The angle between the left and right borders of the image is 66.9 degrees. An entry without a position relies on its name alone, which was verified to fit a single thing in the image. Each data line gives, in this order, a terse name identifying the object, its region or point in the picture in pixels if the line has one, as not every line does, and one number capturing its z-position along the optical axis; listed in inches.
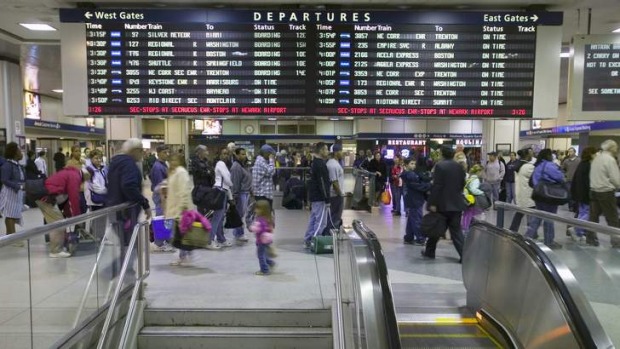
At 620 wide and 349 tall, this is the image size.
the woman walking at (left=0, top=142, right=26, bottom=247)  287.7
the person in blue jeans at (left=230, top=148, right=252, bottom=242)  299.6
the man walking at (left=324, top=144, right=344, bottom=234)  281.3
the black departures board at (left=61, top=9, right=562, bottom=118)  235.6
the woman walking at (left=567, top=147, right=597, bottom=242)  312.0
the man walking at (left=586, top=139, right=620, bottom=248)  290.0
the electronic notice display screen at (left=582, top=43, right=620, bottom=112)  248.4
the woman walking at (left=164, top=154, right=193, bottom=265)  236.7
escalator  114.8
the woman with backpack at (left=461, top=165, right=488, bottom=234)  298.8
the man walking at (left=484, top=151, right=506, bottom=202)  464.1
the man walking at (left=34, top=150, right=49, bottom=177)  503.1
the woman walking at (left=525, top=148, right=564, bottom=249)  291.7
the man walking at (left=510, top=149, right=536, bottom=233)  317.7
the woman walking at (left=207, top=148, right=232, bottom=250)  273.9
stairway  181.3
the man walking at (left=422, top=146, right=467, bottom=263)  257.0
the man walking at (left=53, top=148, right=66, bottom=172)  546.5
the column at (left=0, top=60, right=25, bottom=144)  447.5
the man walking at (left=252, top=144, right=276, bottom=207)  289.0
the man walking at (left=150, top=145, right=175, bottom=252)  290.5
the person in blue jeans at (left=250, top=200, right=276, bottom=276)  226.1
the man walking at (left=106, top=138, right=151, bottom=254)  202.8
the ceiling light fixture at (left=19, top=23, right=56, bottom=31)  281.4
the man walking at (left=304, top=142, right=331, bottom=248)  271.3
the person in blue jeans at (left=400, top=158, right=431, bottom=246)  301.0
